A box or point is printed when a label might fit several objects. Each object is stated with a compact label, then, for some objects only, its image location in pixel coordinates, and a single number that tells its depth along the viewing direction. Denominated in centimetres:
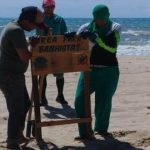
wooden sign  870
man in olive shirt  823
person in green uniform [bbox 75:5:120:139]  914
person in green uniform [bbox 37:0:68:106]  1236
